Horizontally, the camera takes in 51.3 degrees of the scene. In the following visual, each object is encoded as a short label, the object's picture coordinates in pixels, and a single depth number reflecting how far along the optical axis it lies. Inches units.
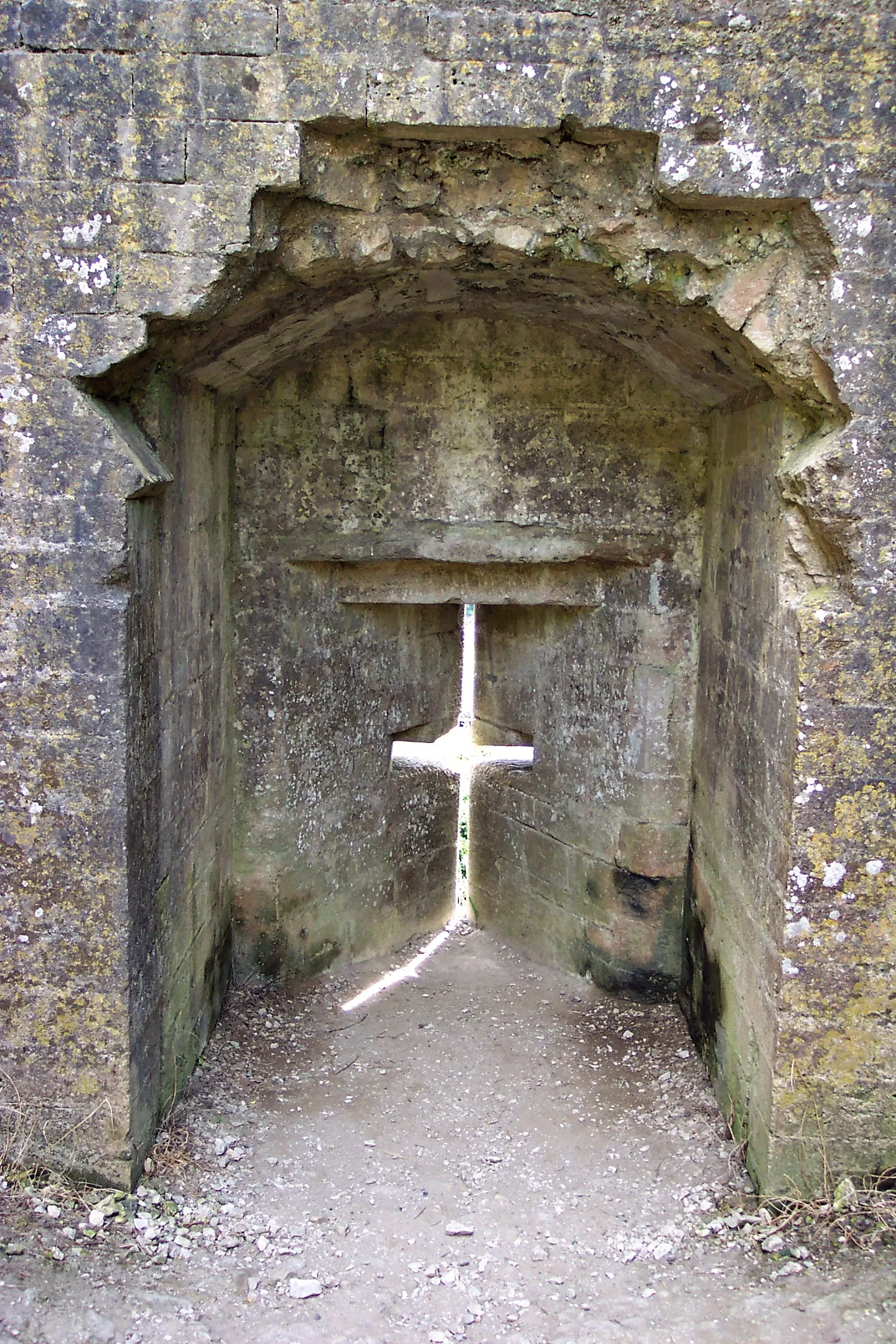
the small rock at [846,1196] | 113.0
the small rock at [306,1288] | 107.0
